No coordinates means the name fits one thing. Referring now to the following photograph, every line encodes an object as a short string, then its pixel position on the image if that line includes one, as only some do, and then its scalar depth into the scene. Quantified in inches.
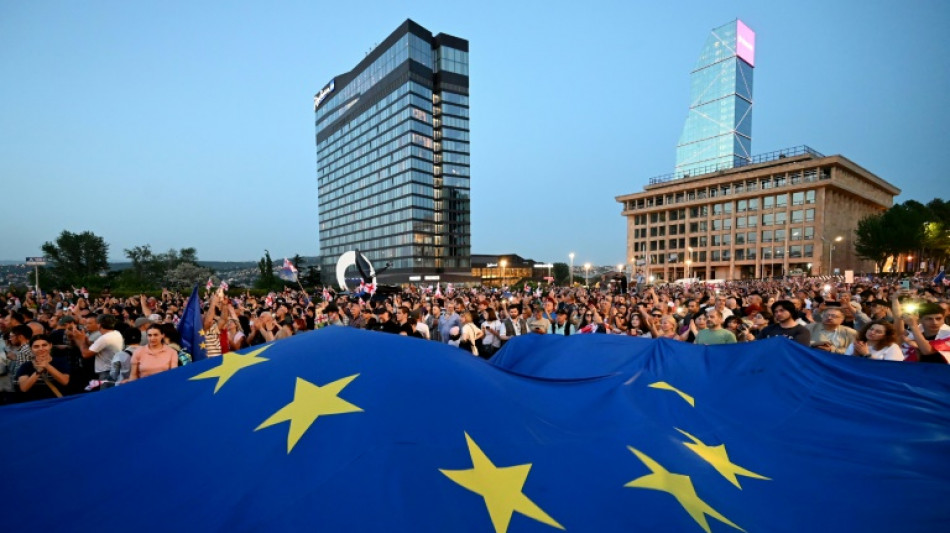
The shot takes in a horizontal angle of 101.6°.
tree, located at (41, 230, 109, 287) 2774.6
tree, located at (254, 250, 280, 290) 2568.9
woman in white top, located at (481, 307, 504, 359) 345.4
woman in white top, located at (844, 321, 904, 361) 201.6
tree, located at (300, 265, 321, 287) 3575.3
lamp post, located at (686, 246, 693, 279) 3303.2
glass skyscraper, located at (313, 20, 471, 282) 3614.7
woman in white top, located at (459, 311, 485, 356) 331.7
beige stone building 2822.3
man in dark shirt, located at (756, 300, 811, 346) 249.1
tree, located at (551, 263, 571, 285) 5401.6
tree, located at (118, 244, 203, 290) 3538.4
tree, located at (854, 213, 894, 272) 2426.2
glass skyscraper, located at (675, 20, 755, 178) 4731.8
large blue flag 83.0
